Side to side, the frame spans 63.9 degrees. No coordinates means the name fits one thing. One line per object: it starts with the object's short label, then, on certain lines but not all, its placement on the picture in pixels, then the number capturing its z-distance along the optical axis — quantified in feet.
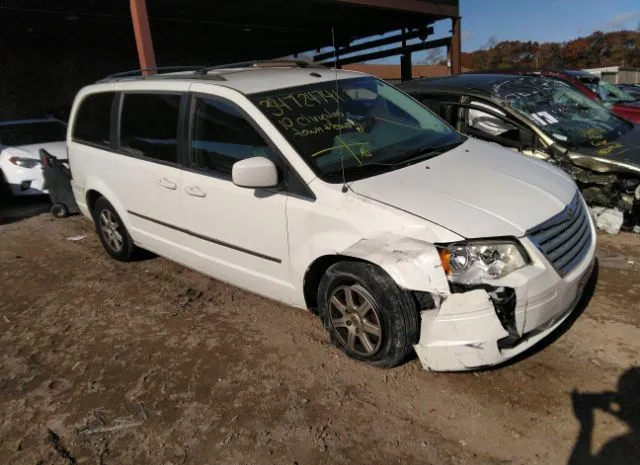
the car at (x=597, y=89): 24.76
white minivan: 8.59
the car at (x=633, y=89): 43.95
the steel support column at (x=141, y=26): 27.33
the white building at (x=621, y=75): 93.50
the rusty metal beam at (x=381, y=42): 50.64
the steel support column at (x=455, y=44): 46.70
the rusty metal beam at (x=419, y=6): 36.83
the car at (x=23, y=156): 25.36
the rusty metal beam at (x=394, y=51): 50.21
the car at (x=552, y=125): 14.52
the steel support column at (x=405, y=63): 53.68
